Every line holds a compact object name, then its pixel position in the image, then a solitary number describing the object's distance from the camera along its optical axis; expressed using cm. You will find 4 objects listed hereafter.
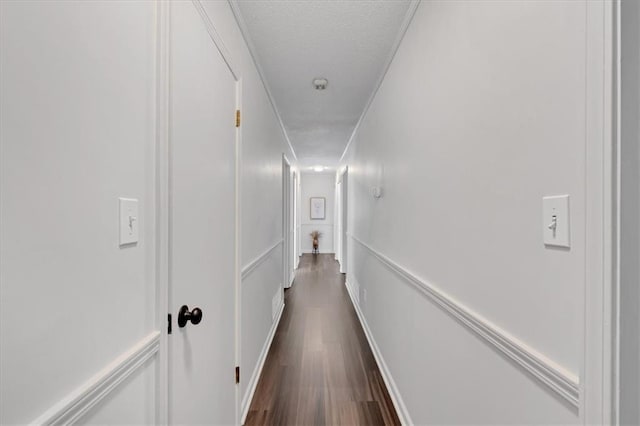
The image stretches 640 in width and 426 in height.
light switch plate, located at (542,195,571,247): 66
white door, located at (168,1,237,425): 102
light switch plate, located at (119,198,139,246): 76
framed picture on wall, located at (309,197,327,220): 878
